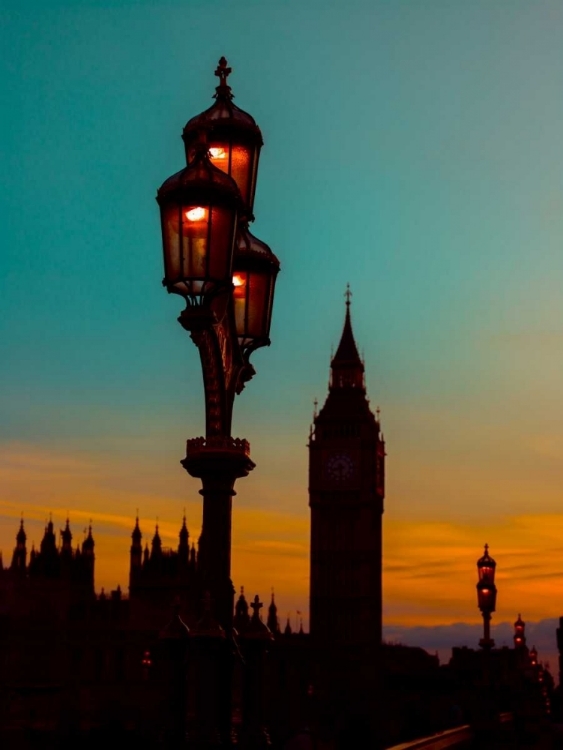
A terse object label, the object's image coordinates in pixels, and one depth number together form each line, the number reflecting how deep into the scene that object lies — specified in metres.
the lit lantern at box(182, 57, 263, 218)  8.48
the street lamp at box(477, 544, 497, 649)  20.03
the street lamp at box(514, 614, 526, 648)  37.28
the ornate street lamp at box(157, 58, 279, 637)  7.38
